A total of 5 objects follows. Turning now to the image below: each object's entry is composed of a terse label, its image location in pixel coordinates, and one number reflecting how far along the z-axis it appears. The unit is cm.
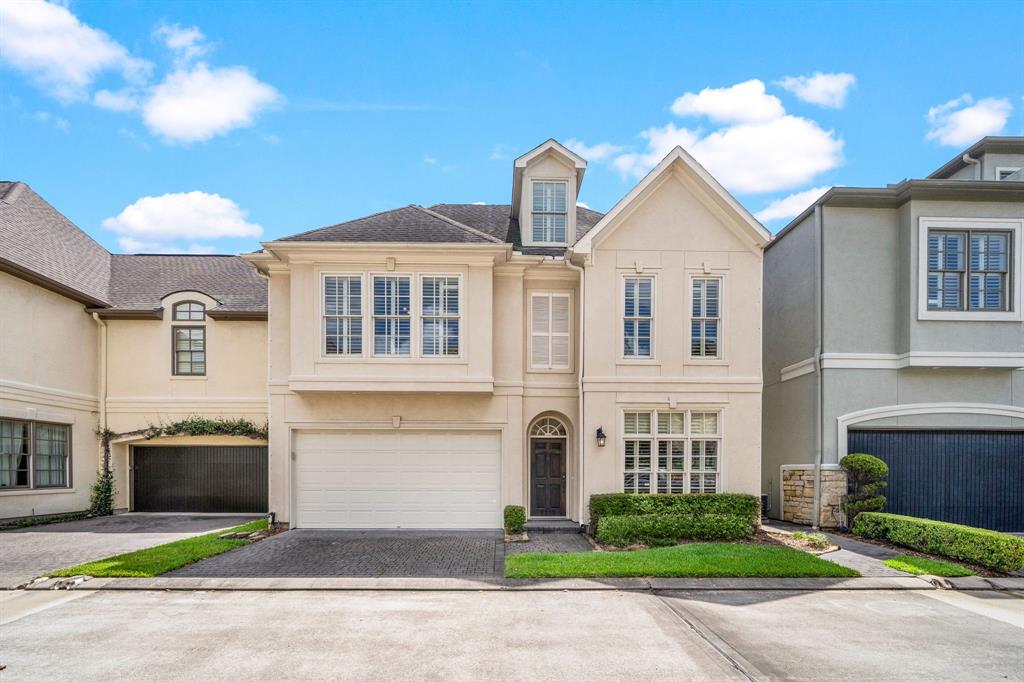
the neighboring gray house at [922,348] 1419
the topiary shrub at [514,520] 1352
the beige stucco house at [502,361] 1401
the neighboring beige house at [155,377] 1700
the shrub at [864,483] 1370
